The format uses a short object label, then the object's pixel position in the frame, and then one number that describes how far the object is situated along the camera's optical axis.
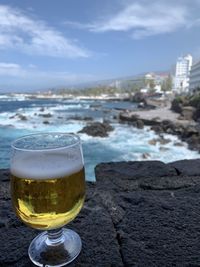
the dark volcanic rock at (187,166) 1.04
